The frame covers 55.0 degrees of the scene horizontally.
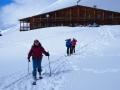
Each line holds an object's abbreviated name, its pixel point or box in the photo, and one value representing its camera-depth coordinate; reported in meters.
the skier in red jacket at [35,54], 4.58
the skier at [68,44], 9.22
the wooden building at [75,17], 25.96
